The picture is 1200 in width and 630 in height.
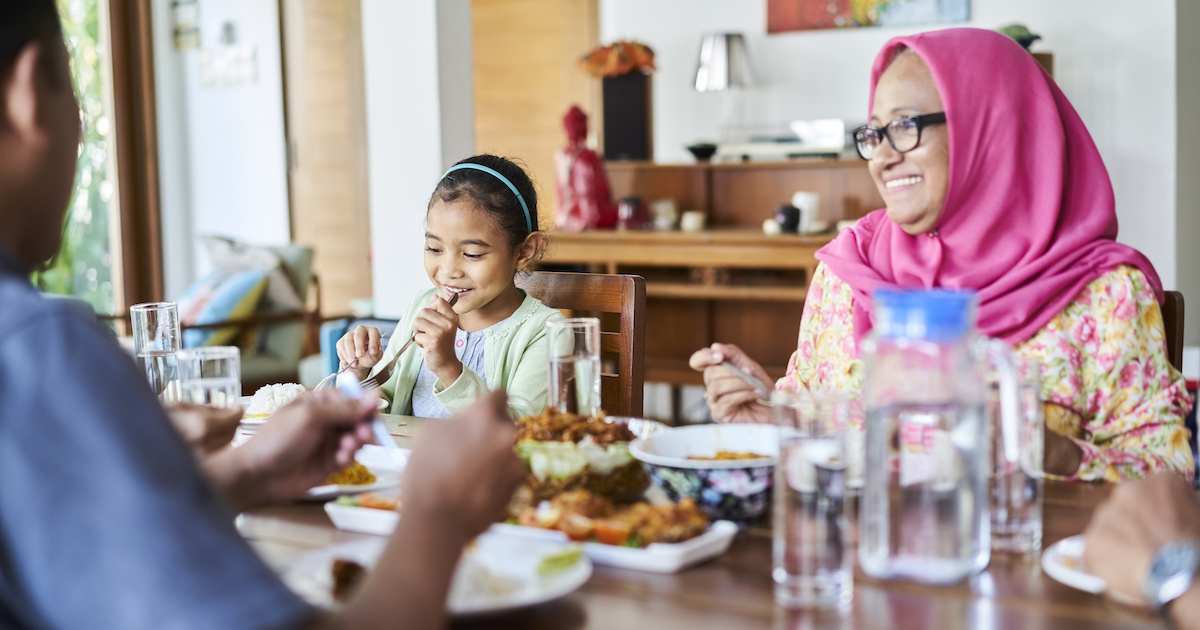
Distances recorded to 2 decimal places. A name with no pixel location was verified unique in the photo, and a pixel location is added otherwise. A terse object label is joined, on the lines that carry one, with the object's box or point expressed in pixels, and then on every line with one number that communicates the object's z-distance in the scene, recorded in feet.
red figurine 14.64
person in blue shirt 1.77
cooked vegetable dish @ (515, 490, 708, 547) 3.16
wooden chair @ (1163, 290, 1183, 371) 4.99
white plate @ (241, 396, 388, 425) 4.91
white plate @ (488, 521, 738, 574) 3.04
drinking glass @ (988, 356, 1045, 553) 3.17
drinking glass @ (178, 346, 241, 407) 4.19
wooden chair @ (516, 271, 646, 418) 5.94
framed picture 14.61
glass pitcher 2.70
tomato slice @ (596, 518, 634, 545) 3.19
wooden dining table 2.66
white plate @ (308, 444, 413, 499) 3.83
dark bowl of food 3.36
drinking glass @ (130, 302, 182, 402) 4.94
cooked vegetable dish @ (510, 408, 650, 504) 3.58
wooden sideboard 13.75
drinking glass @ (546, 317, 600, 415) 4.16
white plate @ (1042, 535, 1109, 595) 2.83
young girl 5.94
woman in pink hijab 4.79
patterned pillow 12.88
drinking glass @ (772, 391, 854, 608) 2.72
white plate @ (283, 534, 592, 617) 2.72
